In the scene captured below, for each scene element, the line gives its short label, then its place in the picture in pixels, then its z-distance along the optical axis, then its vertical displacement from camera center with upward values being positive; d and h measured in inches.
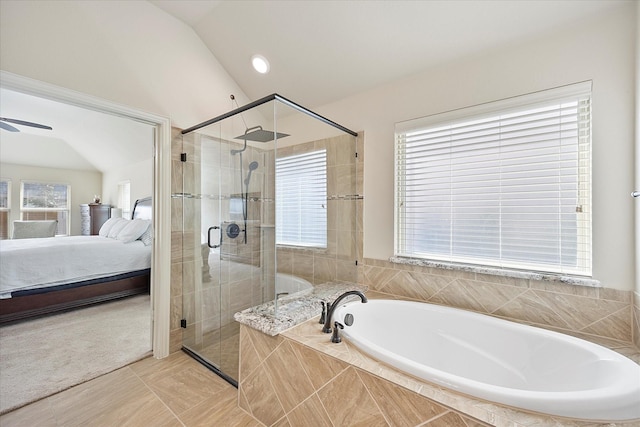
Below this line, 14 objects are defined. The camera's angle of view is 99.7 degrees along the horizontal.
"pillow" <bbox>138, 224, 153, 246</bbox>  170.2 -16.0
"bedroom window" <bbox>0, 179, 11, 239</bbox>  209.0 +4.0
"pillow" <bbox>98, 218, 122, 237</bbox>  191.3 -10.9
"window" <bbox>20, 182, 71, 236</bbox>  221.8 +8.0
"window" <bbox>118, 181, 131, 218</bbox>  222.5 +12.1
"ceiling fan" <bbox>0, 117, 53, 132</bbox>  115.4 +39.2
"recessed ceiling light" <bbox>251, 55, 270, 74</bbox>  96.0 +53.7
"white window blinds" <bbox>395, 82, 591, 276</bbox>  62.7 +7.6
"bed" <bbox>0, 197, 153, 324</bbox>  119.0 -29.6
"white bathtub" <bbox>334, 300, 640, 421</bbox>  36.2 -28.1
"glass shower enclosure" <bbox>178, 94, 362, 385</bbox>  84.0 -1.6
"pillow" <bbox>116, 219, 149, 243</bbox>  168.1 -11.5
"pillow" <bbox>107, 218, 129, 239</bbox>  179.5 -10.2
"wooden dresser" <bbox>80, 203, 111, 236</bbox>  232.9 -3.6
